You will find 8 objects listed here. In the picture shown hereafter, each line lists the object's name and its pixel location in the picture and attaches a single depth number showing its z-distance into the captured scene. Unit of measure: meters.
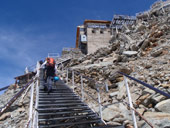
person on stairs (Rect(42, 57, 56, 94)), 6.35
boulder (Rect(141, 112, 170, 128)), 3.17
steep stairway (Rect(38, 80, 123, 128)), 4.21
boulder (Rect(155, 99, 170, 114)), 3.80
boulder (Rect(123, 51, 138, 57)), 10.88
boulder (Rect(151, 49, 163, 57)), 9.26
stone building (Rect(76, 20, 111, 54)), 31.55
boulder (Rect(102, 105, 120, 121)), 4.47
